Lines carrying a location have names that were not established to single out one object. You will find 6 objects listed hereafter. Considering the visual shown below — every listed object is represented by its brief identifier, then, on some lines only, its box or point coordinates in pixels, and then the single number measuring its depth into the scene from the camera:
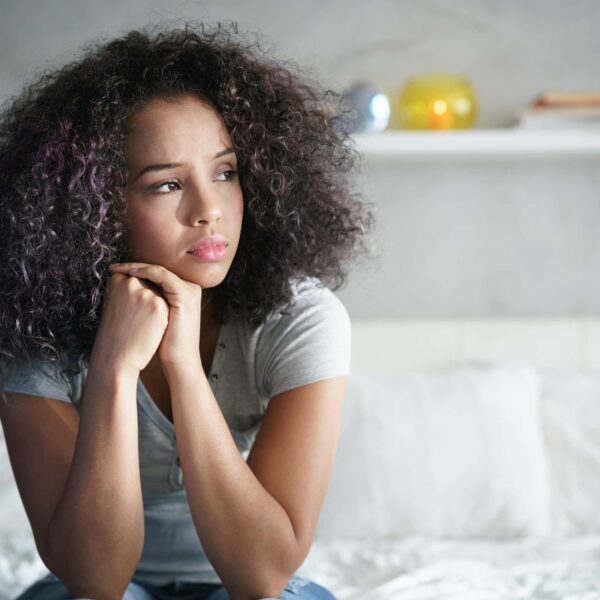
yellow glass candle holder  2.41
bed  1.87
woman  1.20
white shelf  2.35
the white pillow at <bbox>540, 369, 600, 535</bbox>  2.08
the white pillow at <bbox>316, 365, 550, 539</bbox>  2.02
